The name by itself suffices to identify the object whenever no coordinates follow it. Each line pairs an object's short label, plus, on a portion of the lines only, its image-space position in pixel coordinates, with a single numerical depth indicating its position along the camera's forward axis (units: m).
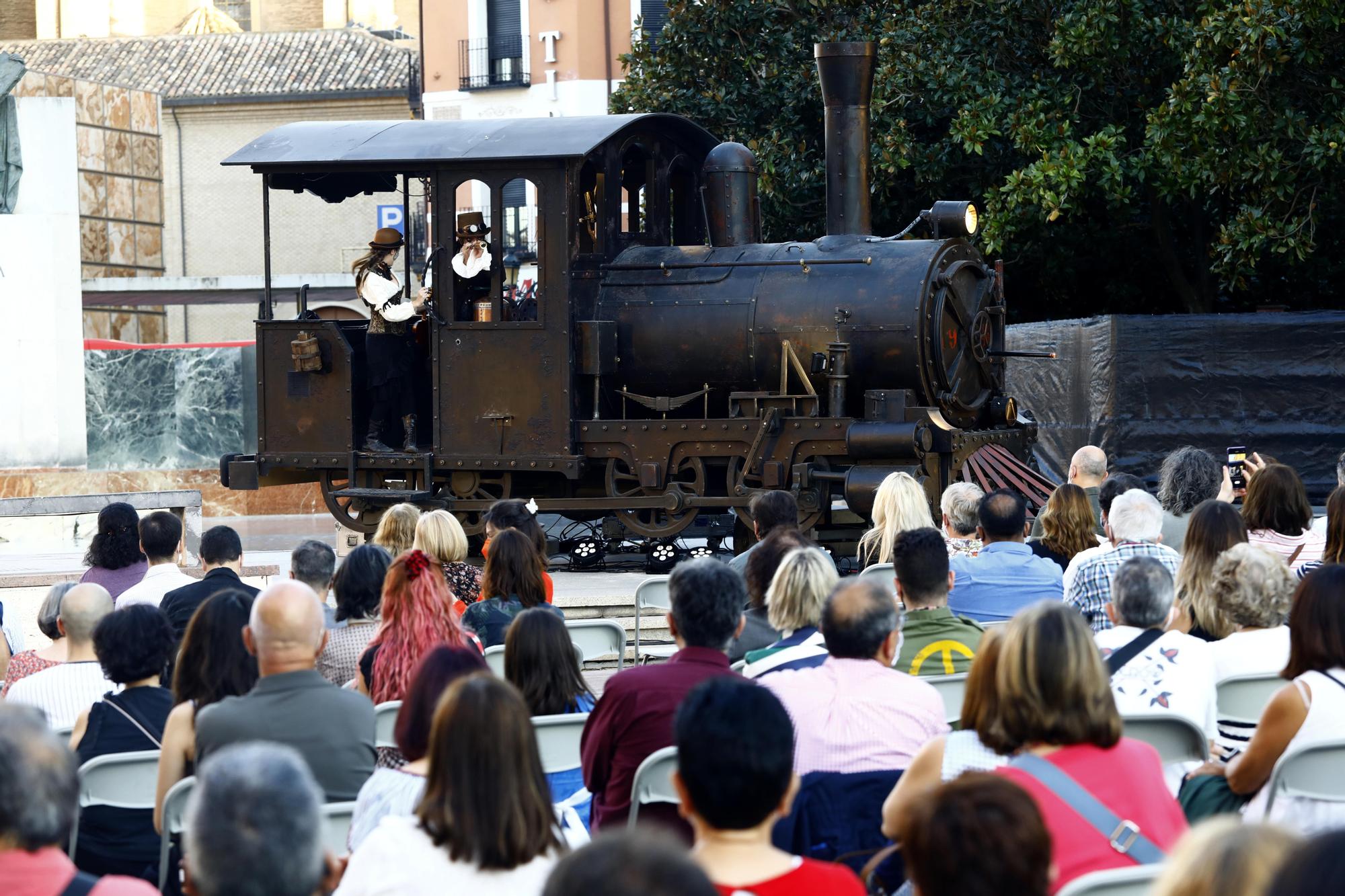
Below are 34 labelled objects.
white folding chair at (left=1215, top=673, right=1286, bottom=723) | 9.67
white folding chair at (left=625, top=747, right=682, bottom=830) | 8.43
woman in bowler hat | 24.36
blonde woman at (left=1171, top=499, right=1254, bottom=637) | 11.38
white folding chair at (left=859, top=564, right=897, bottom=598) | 13.35
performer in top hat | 23.86
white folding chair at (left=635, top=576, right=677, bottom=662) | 15.57
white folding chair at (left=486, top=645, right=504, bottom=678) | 11.34
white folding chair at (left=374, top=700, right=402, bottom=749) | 9.59
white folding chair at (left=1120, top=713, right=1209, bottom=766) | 8.58
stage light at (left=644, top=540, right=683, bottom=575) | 25.10
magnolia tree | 31.25
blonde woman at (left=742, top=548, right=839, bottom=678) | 10.58
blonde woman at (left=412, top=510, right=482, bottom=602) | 13.67
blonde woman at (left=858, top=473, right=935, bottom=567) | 15.20
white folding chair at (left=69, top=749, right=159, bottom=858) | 9.03
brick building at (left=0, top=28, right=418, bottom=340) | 75.20
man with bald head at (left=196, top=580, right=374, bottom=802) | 8.75
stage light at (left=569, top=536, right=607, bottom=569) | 25.62
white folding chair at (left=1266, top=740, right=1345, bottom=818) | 8.00
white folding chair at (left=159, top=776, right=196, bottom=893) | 8.29
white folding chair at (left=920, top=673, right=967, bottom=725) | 10.04
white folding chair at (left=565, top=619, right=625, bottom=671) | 13.05
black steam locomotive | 23.25
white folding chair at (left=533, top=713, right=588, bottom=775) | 9.30
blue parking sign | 52.60
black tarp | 30.58
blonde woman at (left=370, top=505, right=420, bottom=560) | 15.43
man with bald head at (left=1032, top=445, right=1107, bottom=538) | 17.87
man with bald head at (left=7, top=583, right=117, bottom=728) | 10.69
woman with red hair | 10.45
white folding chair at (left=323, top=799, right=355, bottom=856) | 8.09
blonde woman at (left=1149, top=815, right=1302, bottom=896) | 4.43
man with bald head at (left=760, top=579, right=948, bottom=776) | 8.66
